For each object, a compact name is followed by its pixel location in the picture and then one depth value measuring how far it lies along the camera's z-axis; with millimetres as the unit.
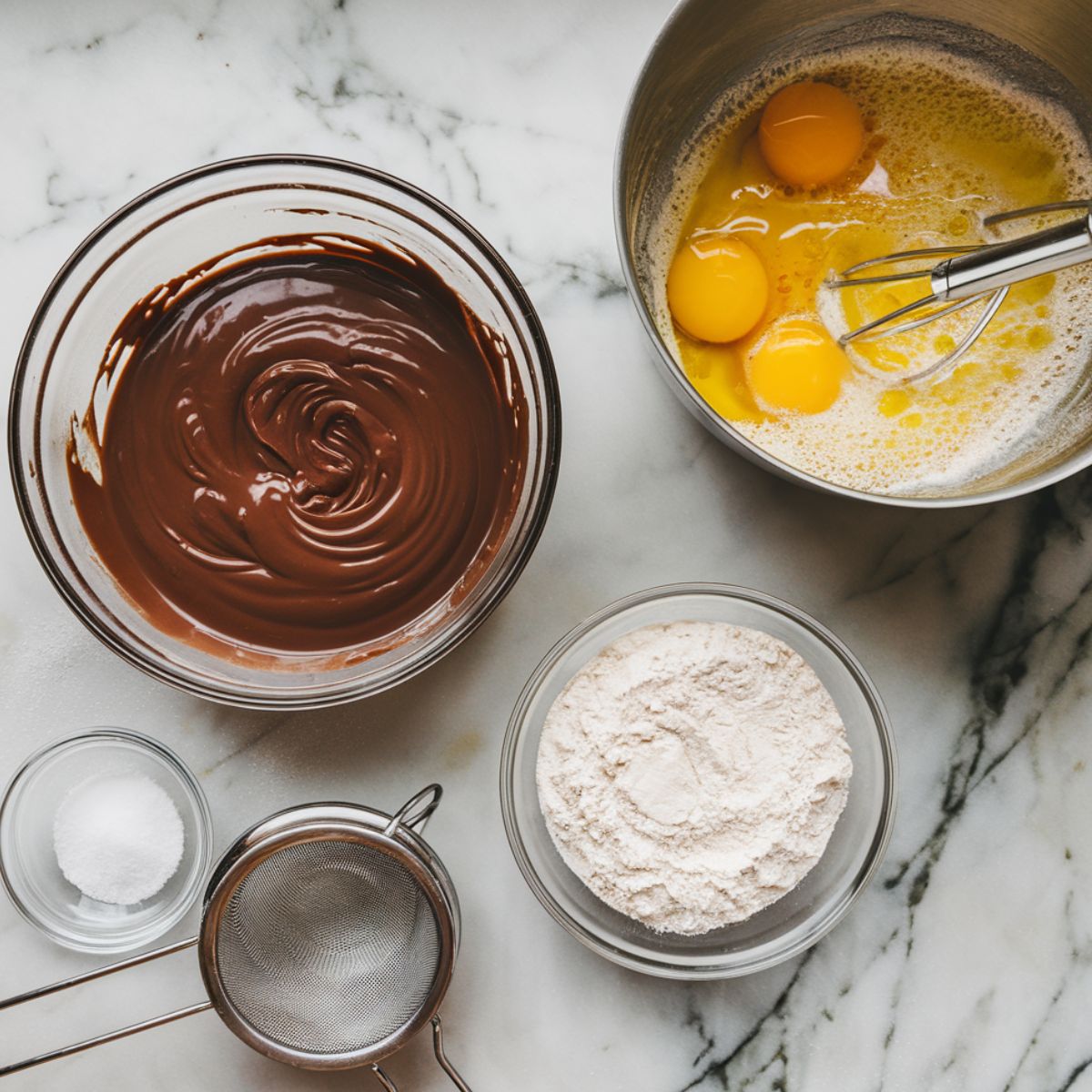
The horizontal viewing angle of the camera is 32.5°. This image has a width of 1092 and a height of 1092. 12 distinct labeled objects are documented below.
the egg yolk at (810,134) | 736
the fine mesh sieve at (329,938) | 732
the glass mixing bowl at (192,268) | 713
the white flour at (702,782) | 731
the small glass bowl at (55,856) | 760
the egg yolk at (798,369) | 736
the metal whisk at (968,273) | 655
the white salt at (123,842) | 758
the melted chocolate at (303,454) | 726
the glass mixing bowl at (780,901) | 747
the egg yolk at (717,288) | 731
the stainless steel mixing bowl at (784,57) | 701
